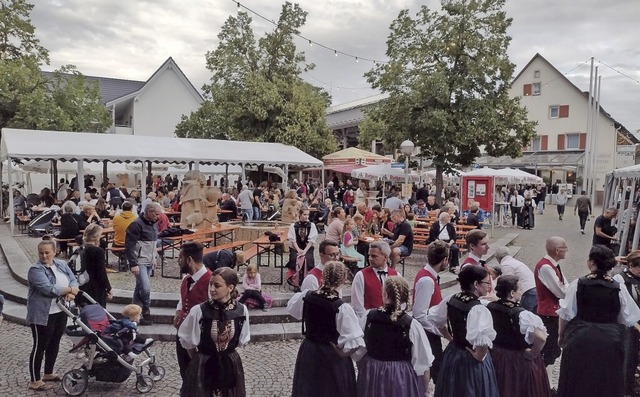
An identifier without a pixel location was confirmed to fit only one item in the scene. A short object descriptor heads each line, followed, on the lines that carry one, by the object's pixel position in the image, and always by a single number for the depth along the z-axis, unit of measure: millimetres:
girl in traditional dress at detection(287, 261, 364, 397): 3857
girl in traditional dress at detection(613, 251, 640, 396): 5063
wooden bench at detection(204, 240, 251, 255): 10568
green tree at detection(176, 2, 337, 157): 28781
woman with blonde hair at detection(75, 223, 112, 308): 6207
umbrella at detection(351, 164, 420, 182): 19375
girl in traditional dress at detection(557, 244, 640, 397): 4348
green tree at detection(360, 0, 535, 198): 19734
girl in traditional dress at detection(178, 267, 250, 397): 3742
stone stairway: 7355
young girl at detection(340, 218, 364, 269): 9102
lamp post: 15344
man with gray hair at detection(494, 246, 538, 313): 5461
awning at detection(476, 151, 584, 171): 38812
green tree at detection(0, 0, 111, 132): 21625
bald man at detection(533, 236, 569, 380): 5242
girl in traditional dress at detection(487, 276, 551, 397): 3842
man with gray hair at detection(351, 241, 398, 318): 4824
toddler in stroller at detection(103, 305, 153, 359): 5395
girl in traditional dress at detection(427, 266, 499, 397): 3693
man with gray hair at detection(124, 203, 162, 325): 7391
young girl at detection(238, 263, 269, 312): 7988
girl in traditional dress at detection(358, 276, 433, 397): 3658
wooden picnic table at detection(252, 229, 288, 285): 9898
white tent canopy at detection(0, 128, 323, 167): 16156
